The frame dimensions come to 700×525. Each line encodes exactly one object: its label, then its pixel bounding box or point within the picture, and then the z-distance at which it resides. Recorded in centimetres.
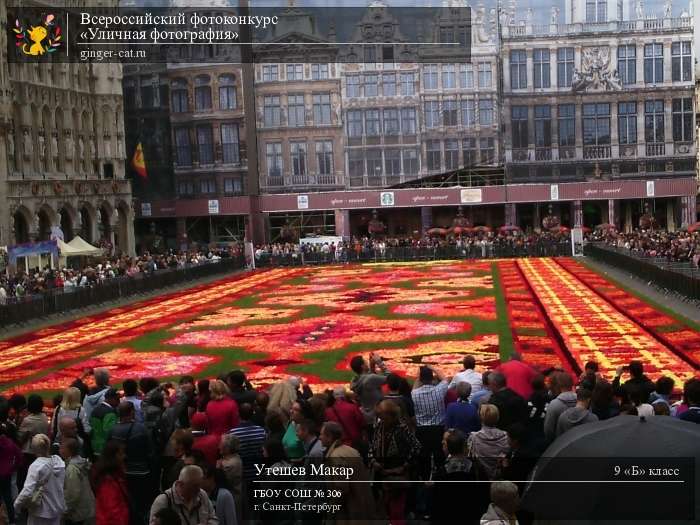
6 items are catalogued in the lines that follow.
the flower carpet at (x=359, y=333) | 2186
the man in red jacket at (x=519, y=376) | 1274
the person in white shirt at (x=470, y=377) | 1295
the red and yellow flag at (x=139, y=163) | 6209
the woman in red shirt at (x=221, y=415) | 1127
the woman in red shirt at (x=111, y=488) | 909
